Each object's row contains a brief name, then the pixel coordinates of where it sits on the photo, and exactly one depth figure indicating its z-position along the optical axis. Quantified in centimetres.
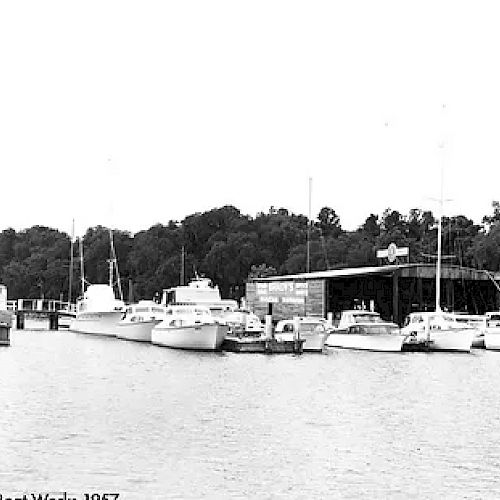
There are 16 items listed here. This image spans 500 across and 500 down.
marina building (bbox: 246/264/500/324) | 10188
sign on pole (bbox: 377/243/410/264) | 10700
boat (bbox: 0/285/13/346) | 8556
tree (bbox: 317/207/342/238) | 18900
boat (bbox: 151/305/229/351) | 7894
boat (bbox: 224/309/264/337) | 8394
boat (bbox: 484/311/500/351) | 9231
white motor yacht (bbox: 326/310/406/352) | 8275
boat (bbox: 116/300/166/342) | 9356
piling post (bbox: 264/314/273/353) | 7939
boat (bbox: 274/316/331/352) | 7938
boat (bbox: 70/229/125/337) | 10494
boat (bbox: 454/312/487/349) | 9394
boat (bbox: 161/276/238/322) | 9319
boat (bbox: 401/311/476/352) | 8581
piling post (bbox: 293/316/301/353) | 7765
